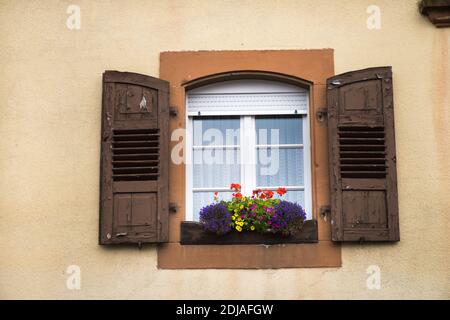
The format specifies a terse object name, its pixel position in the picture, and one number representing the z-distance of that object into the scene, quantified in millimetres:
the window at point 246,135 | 7121
